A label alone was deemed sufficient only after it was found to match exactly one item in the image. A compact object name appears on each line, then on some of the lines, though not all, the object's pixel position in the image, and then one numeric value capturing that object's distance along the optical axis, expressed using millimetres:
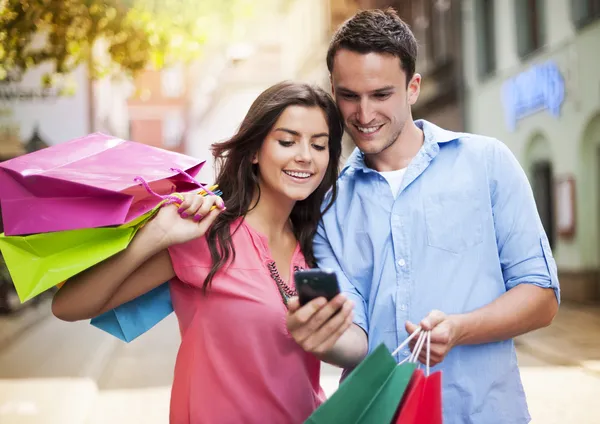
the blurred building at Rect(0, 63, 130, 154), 15922
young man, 2689
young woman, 2594
